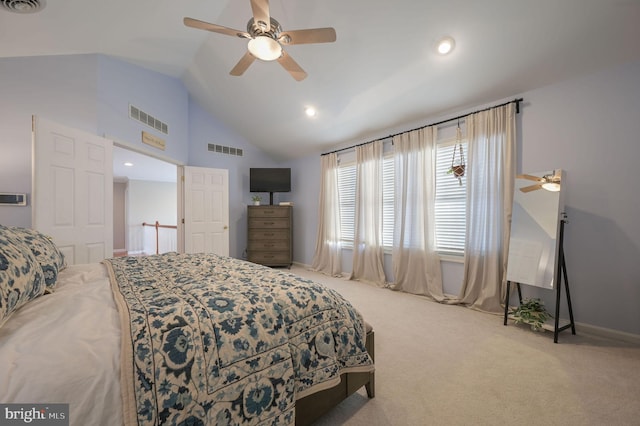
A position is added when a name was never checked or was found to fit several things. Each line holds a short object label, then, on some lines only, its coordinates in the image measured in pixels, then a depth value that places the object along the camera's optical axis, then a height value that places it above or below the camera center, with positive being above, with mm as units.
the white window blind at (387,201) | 4039 +147
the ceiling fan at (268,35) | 1879 +1334
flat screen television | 5529 +653
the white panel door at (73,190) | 2465 +203
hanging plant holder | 3191 +635
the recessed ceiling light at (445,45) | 2553 +1682
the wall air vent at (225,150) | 5307 +1280
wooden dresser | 5387 -534
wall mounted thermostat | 2691 +103
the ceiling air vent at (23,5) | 1986 +1626
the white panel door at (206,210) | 4660 -9
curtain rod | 2832 +1188
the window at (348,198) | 4129 +209
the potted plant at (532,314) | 2424 -998
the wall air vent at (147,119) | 3646 +1377
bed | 747 -476
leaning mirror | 2385 -171
